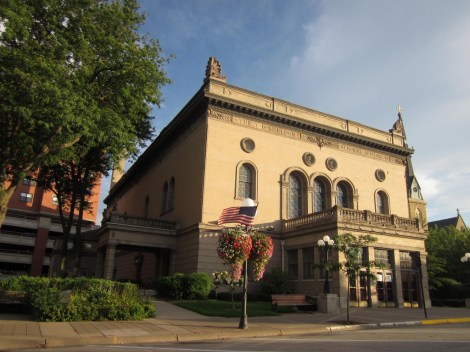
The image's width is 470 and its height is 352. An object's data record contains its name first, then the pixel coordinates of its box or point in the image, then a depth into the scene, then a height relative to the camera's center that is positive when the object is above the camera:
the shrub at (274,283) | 28.09 +0.81
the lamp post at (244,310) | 14.41 -0.57
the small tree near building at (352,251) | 19.55 +2.29
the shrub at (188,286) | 24.80 +0.31
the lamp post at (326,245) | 21.76 +2.74
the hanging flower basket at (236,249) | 15.45 +1.63
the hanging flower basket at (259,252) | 15.97 +1.63
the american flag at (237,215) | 22.48 +4.66
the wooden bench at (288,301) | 22.04 -0.26
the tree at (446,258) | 35.03 +4.07
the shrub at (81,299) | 14.58 -0.44
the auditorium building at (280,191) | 27.98 +8.55
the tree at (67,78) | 16.94 +9.88
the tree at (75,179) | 32.25 +8.61
